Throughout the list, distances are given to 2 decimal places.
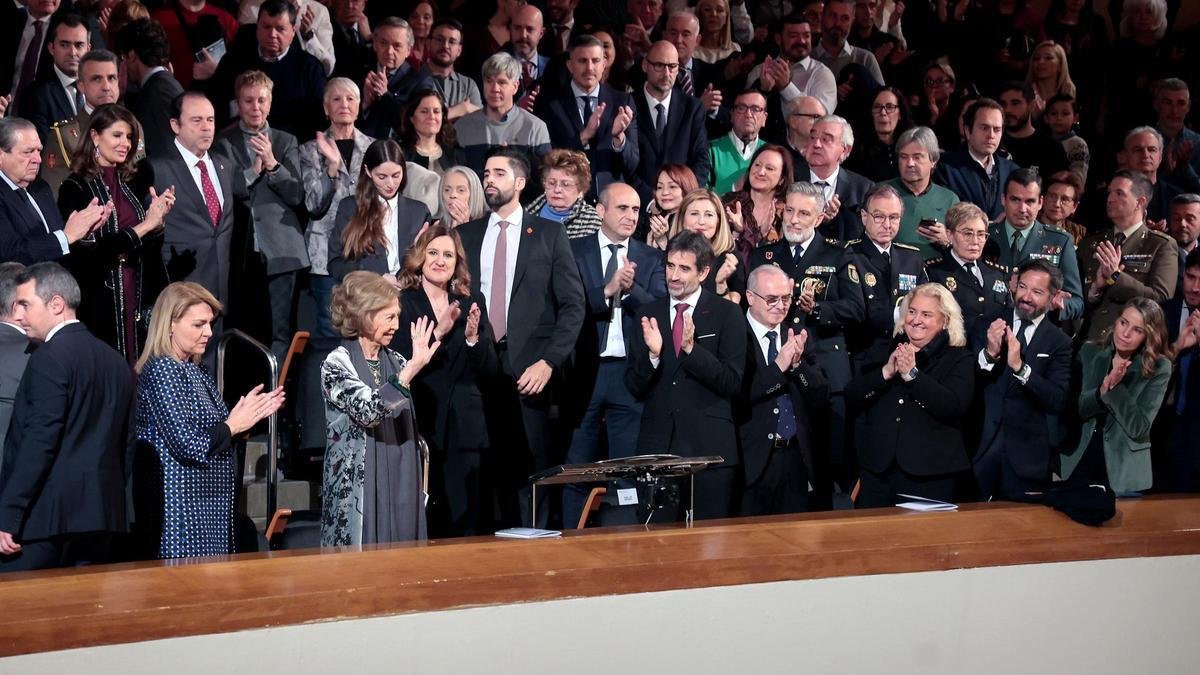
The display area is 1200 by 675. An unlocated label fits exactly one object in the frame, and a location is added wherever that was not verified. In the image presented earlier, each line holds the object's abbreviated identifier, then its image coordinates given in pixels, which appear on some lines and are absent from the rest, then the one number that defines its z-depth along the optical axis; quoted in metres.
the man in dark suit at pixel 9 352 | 9.31
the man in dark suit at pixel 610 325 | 11.84
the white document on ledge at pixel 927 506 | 8.84
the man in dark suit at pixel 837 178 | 13.34
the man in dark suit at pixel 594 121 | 13.74
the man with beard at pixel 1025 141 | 15.76
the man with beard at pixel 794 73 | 15.45
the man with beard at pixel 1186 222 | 14.83
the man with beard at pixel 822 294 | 12.03
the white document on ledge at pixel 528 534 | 7.66
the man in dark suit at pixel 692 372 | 10.74
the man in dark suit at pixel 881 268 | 12.24
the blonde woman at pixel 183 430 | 8.99
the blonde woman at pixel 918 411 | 10.90
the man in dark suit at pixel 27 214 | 10.34
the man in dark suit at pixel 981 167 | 14.40
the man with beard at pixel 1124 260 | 13.75
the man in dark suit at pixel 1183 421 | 12.53
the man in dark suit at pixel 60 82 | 11.95
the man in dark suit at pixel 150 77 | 12.27
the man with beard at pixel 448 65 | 14.13
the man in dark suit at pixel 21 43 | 12.77
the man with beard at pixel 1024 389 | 11.69
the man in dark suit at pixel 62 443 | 8.66
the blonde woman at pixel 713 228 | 11.89
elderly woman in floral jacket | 9.29
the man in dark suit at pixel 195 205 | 11.52
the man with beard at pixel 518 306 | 11.41
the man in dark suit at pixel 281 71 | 13.32
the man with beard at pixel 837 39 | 16.52
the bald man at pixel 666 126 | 14.05
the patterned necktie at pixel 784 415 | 11.08
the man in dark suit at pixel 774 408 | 11.02
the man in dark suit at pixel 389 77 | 13.47
